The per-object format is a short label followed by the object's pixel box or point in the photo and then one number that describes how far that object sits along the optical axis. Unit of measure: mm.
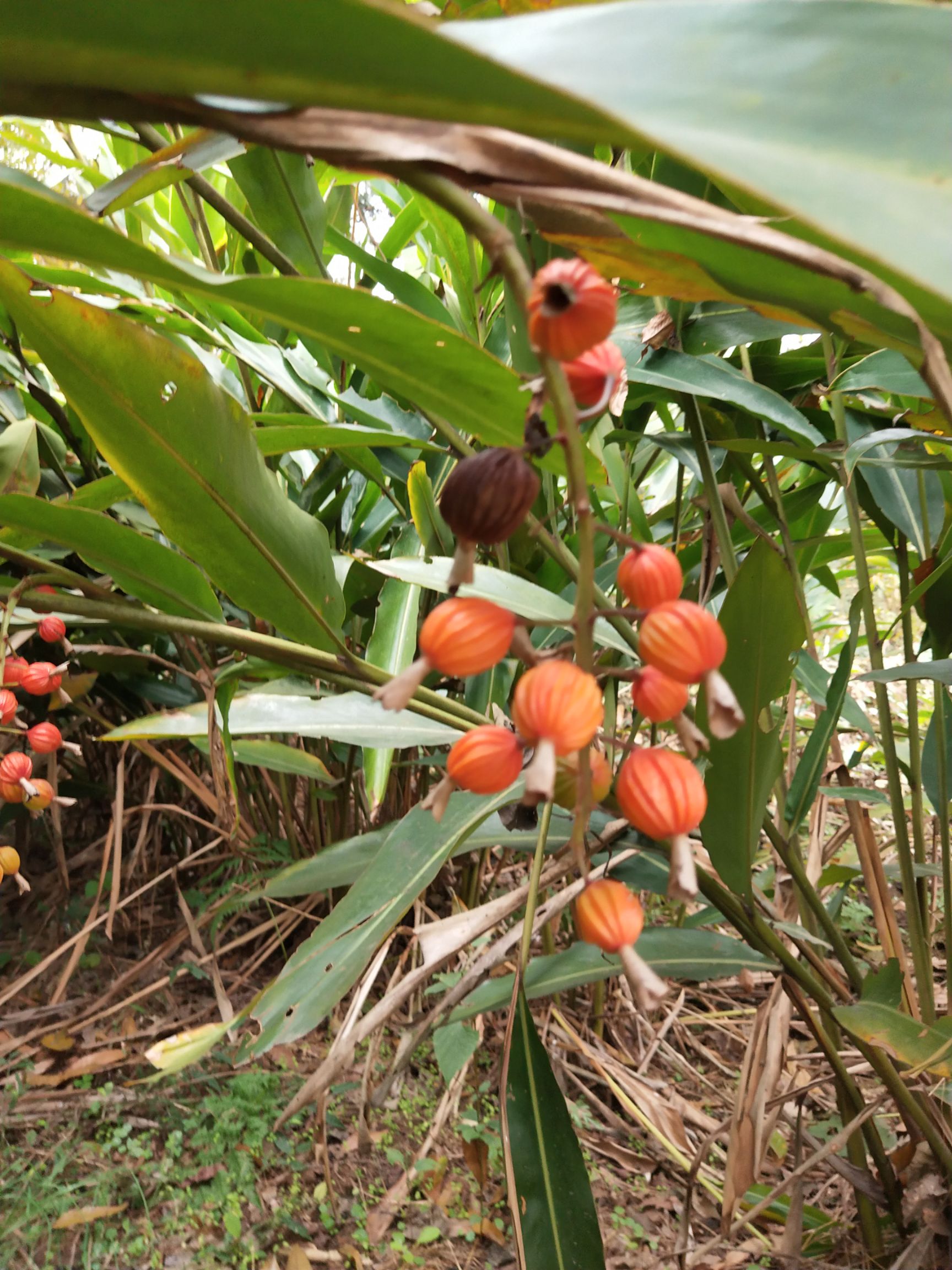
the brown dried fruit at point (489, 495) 177
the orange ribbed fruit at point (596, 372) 196
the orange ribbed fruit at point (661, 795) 196
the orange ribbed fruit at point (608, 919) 196
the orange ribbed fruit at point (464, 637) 195
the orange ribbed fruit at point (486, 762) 201
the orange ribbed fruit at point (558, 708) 181
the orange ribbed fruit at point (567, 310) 163
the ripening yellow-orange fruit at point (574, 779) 224
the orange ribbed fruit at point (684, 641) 198
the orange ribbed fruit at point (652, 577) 214
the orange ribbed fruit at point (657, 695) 209
